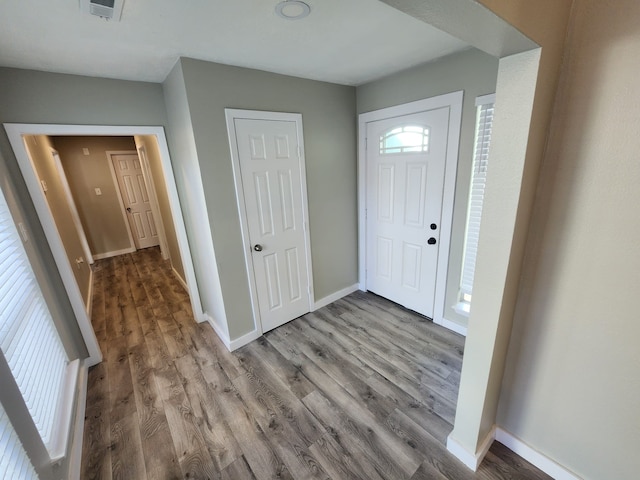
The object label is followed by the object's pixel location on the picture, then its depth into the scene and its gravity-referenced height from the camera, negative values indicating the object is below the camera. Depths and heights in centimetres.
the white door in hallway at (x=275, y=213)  223 -38
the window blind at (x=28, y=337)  128 -81
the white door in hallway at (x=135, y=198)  527 -39
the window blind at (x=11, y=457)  93 -96
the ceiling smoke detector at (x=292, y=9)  126 +76
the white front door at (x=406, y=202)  232 -37
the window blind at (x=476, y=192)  194 -25
